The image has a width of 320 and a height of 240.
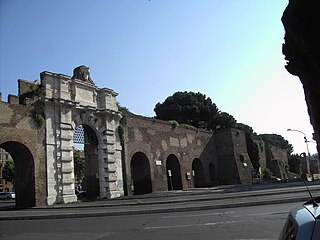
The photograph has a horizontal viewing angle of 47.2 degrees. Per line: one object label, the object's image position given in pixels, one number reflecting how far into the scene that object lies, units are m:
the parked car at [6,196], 48.38
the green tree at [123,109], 30.27
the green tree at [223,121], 61.51
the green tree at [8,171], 61.75
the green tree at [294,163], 73.00
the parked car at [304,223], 2.23
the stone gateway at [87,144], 21.94
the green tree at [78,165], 74.96
